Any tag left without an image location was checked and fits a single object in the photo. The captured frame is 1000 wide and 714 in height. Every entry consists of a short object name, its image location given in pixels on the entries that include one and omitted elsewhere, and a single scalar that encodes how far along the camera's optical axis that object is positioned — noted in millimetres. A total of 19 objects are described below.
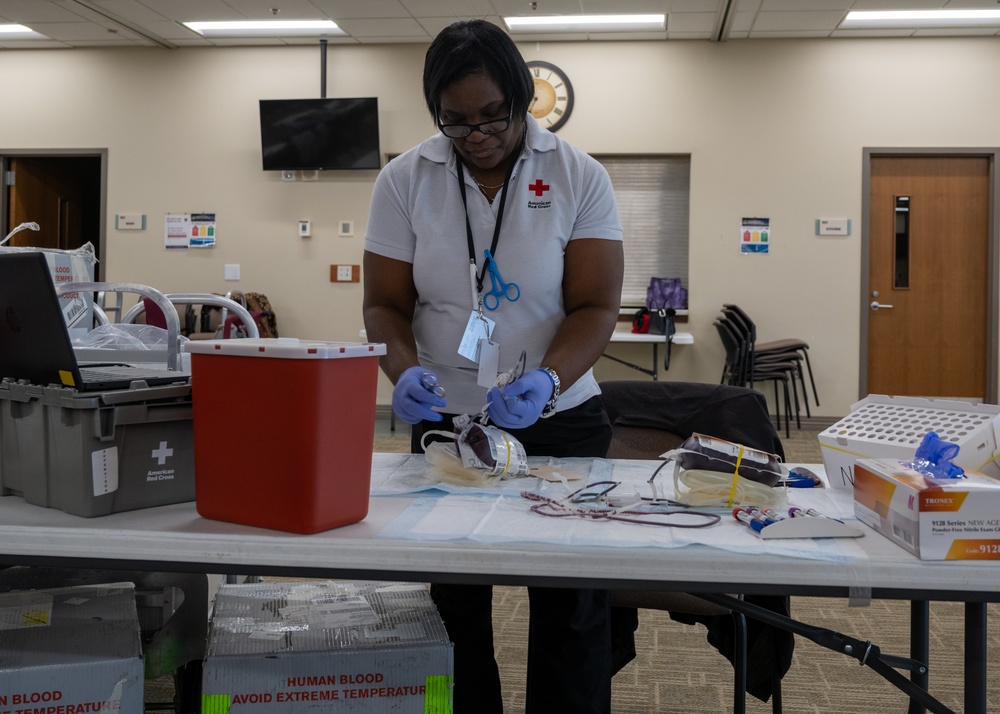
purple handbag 6207
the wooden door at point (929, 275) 6211
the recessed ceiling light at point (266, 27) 6121
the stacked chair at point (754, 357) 5777
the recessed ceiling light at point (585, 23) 5906
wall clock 6350
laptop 1076
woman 1454
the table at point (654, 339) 5844
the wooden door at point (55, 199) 7145
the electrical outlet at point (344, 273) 6570
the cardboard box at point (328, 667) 1106
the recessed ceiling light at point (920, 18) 5703
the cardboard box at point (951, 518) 941
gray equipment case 1095
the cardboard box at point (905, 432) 1196
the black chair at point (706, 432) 1635
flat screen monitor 6379
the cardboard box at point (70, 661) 1068
